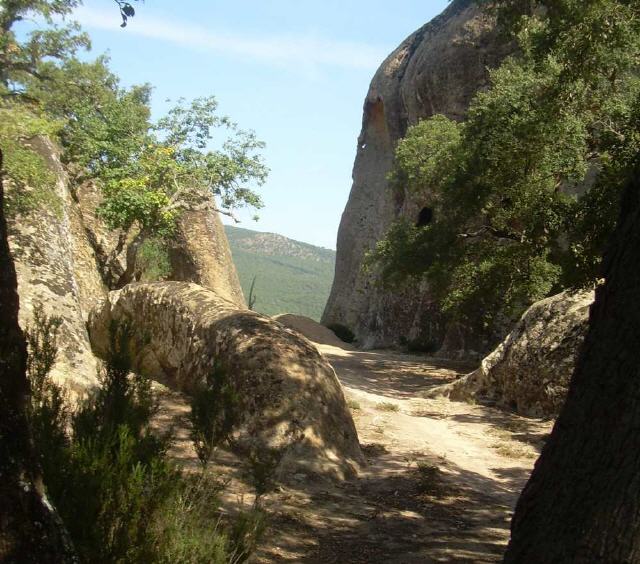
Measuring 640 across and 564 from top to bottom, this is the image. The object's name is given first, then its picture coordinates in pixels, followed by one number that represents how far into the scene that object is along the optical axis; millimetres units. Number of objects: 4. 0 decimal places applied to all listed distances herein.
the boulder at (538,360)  10242
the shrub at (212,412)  4367
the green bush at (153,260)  16156
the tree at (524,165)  9031
